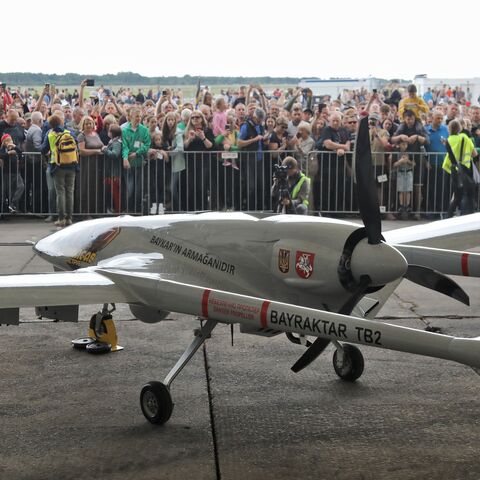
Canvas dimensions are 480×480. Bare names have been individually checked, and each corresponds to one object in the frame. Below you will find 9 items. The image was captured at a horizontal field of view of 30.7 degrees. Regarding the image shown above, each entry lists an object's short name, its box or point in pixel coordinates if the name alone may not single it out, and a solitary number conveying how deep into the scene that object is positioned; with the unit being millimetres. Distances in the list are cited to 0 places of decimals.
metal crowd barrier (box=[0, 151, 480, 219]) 17812
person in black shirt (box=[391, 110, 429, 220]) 18016
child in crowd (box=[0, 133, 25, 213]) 17406
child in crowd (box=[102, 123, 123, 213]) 17500
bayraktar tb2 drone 5281
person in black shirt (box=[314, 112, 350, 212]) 17719
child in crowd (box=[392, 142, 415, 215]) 18000
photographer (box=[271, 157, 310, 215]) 13734
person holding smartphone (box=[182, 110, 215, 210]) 17656
